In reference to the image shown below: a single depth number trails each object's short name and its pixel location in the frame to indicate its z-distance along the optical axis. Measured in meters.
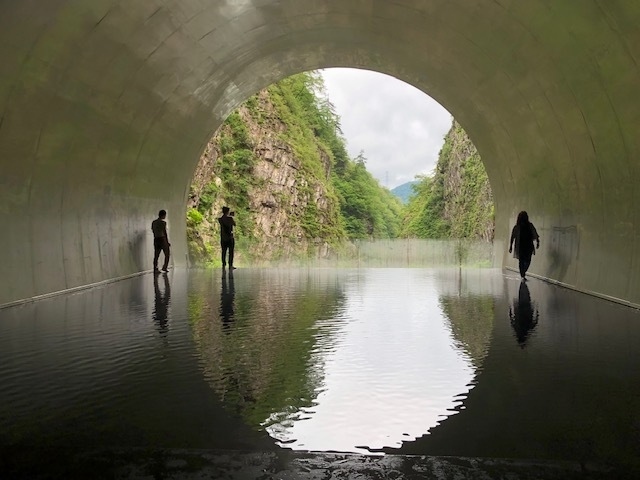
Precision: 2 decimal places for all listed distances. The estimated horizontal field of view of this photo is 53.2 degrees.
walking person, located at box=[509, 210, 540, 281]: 13.41
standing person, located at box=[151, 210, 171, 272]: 16.22
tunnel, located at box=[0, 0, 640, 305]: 8.23
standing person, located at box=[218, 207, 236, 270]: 16.58
